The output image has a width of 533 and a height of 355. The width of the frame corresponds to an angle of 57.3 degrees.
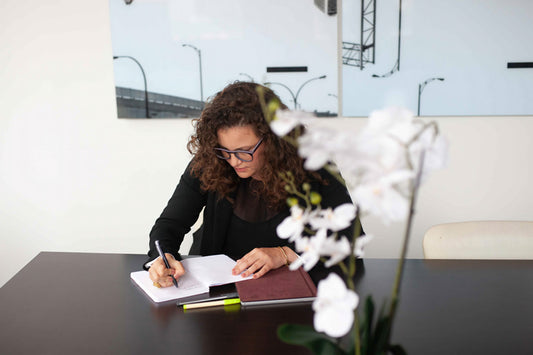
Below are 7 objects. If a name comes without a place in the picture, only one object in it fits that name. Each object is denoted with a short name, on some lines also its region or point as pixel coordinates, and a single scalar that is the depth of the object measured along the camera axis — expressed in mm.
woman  1655
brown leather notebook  1222
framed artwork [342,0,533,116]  2404
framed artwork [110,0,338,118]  2479
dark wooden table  1016
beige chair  1766
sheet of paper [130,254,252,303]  1296
